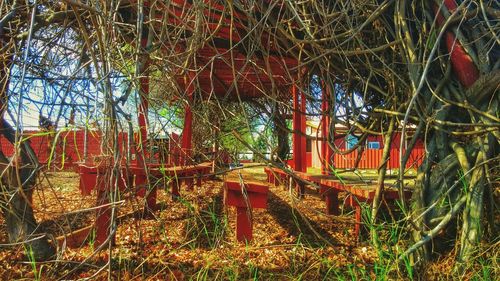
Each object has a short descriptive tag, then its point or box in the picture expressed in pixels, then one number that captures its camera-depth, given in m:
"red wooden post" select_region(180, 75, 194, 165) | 6.27
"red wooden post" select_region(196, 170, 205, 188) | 6.49
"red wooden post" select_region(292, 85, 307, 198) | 6.36
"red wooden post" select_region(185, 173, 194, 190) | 5.50
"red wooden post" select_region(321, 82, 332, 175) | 3.63
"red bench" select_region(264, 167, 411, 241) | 3.13
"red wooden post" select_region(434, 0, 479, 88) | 2.68
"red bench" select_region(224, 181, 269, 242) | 3.45
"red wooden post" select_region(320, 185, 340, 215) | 4.64
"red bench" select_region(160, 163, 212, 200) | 4.22
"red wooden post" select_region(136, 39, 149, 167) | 2.21
